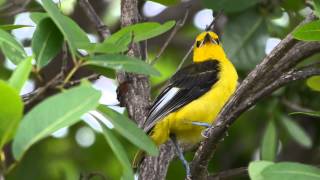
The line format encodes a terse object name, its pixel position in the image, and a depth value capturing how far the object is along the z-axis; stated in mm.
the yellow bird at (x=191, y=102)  8797
